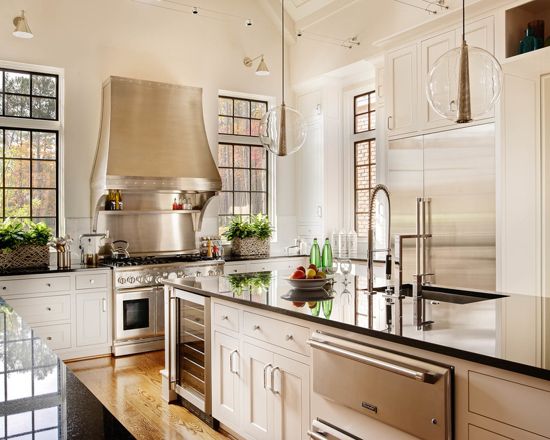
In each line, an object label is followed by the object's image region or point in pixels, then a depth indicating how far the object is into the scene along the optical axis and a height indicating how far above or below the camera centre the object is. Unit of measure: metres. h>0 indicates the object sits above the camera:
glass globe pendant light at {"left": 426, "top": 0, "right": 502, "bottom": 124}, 2.36 +0.62
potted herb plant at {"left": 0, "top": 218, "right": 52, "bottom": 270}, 5.15 -0.22
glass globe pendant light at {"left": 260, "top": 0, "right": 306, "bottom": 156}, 3.56 +0.61
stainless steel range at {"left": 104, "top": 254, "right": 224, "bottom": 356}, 5.49 -0.84
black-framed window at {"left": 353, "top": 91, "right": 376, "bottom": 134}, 6.73 +1.39
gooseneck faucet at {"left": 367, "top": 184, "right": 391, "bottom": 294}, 3.00 -0.21
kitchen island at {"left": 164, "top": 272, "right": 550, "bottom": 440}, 1.77 -0.53
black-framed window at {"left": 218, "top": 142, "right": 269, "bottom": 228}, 7.20 +0.57
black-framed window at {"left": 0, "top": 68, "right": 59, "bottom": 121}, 5.75 +1.39
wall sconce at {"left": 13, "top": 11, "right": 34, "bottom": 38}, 5.14 +1.86
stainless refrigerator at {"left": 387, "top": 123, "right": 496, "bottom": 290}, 4.26 +0.19
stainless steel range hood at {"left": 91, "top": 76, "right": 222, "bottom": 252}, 5.78 +0.73
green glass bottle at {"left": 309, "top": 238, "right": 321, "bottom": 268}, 3.56 -0.22
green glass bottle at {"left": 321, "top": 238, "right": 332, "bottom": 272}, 3.53 -0.24
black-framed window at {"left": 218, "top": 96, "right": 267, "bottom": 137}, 7.19 +1.45
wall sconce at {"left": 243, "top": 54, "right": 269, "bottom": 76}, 6.66 +1.89
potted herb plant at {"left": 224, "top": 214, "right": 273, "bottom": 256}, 6.91 -0.19
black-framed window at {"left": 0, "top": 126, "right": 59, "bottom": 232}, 5.77 +0.52
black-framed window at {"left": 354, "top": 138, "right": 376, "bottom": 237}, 6.78 +0.55
